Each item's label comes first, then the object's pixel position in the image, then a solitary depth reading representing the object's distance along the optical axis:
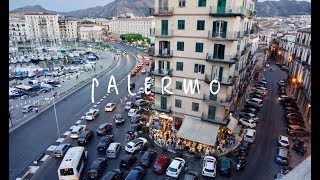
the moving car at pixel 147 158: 21.69
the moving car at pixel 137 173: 19.30
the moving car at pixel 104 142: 24.28
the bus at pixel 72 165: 18.89
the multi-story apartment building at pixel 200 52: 23.06
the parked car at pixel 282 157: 22.16
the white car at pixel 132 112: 33.04
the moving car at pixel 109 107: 35.55
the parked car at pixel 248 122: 29.38
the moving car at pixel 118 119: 30.89
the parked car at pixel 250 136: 25.89
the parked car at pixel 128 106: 35.88
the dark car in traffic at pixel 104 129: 27.66
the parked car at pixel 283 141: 24.98
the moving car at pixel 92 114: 32.06
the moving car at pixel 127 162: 21.45
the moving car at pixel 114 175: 19.06
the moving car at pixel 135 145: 23.91
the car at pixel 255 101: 36.03
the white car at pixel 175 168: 20.30
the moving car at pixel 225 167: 20.48
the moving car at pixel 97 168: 19.83
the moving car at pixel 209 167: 20.17
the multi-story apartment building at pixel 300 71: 33.88
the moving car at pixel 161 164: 20.84
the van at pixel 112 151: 23.08
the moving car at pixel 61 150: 23.02
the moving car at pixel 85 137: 25.36
